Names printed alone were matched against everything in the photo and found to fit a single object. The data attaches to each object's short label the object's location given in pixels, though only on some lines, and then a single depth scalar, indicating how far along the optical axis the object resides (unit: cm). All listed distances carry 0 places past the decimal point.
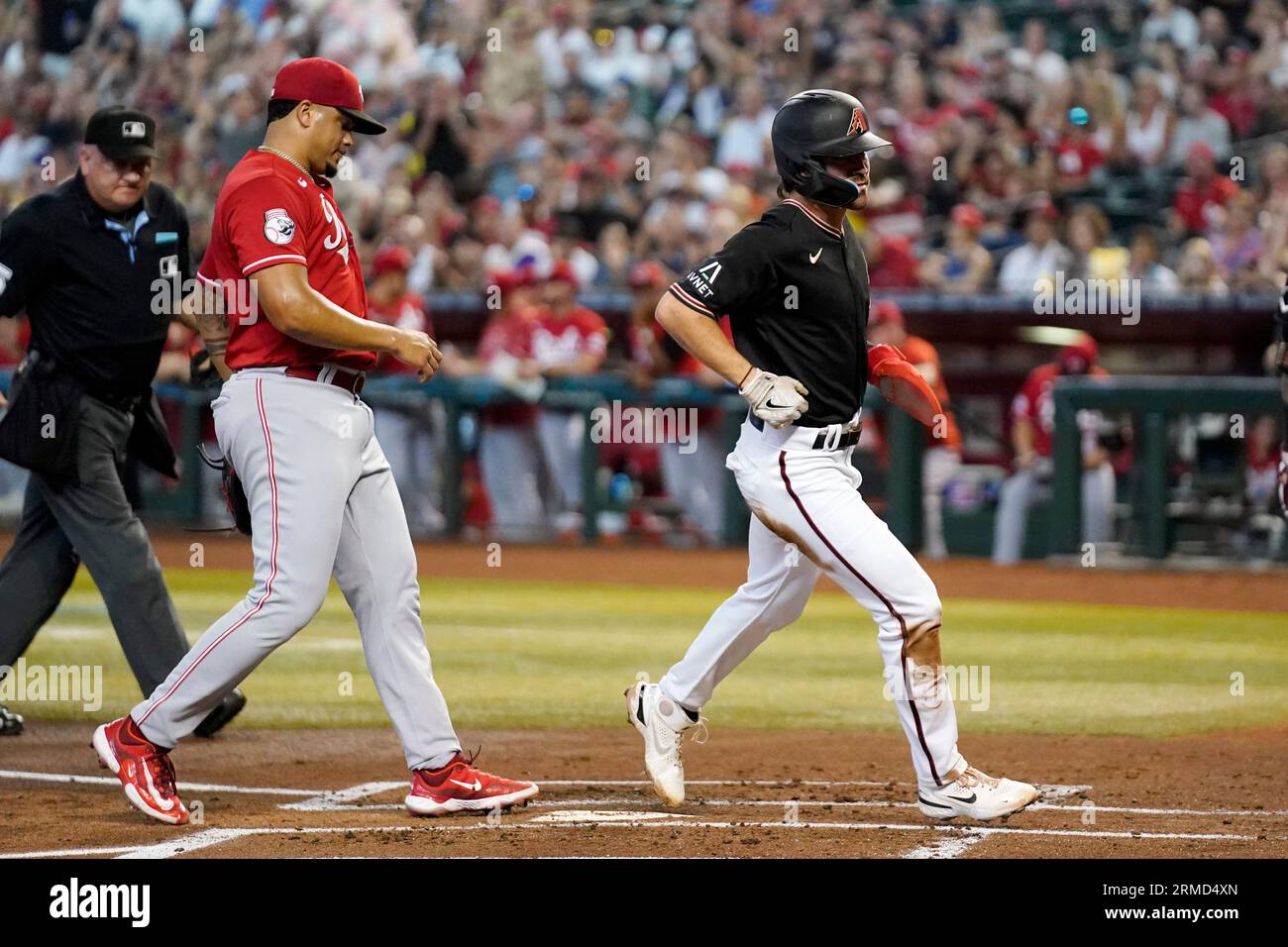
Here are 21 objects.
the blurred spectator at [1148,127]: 1681
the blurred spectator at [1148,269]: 1523
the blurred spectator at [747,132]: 1830
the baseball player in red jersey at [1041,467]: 1395
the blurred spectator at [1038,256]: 1561
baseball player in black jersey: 535
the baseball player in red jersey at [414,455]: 1612
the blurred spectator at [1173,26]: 1764
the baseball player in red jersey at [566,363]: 1565
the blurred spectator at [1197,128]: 1678
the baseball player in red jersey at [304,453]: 525
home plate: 554
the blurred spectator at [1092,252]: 1526
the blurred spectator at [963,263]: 1608
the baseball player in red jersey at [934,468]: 1392
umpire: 653
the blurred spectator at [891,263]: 1628
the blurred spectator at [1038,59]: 1747
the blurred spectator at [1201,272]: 1510
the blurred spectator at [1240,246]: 1498
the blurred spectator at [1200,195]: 1587
